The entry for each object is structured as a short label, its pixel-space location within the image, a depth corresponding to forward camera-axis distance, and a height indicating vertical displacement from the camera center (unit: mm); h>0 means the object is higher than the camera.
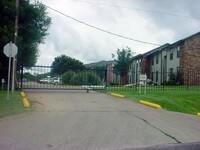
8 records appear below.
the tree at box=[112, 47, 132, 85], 27826 +2889
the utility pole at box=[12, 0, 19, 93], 11771 +4024
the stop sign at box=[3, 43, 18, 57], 8149 +1240
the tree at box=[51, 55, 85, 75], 49387 +4883
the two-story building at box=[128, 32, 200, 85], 20514 +2250
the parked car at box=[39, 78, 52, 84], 13632 -45
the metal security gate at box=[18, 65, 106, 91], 13032 -20
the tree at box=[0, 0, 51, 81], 11980 +3622
